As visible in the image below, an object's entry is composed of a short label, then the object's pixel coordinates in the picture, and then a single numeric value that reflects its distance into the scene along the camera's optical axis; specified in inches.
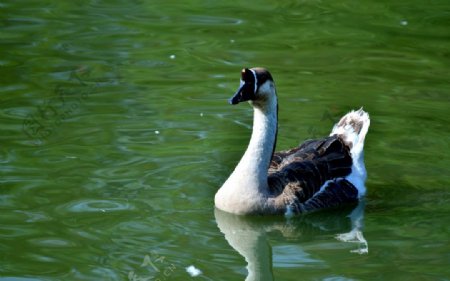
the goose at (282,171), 815.7
